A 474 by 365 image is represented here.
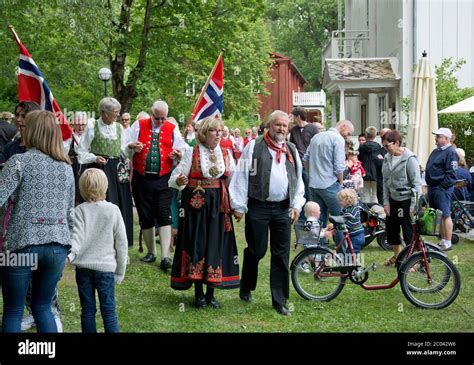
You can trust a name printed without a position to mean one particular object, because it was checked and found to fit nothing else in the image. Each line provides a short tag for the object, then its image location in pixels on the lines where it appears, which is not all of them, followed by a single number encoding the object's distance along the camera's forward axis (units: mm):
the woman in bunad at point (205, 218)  8570
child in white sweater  6453
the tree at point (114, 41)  18453
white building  24031
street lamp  24969
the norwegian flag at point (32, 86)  9273
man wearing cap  12547
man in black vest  8312
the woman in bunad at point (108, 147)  10336
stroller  12867
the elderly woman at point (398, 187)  10617
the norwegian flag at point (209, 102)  10867
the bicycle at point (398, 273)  8625
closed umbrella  16188
